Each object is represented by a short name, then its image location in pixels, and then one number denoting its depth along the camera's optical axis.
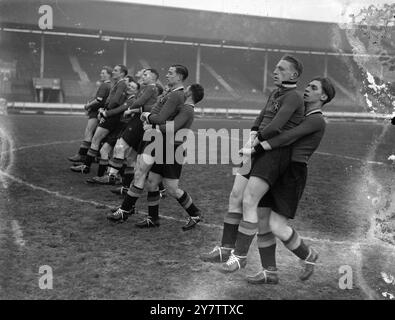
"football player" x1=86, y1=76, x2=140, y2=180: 9.01
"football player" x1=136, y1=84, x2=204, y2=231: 6.34
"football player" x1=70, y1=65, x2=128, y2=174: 9.08
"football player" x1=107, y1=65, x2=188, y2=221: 6.25
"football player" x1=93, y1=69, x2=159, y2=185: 7.95
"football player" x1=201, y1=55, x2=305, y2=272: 4.65
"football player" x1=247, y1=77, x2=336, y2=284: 4.67
